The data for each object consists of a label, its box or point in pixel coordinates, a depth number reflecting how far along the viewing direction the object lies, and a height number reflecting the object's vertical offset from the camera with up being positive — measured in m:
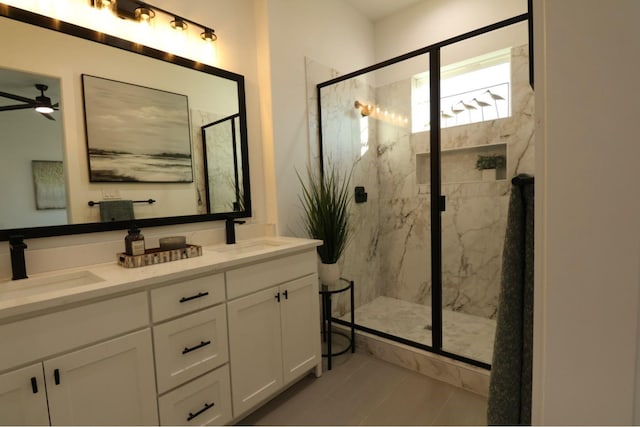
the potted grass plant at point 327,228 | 2.19 -0.24
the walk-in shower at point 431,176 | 2.38 +0.14
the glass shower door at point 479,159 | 2.40 +0.26
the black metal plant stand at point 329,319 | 2.12 -0.93
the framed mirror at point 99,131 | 1.30 +0.38
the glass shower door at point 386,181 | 2.73 +0.12
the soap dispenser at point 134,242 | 1.46 -0.19
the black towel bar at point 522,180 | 0.72 +0.02
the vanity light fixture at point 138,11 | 1.54 +1.02
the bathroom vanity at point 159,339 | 0.97 -0.55
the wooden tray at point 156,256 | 1.41 -0.26
